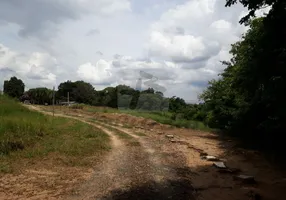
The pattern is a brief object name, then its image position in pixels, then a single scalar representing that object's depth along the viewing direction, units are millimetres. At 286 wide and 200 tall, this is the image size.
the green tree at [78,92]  44346
